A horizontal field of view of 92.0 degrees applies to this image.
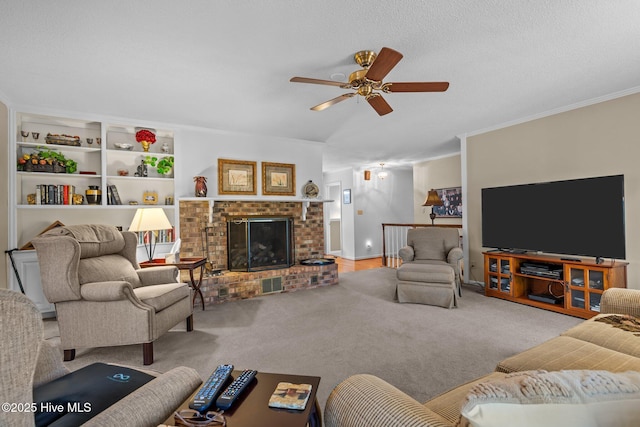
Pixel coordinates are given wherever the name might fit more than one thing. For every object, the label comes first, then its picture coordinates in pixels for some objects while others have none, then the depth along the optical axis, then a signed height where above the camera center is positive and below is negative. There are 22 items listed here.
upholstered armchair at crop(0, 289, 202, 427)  0.62 -0.31
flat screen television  3.12 -0.04
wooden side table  3.31 -0.49
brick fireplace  4.06 -0.46
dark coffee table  0.96 -0.64
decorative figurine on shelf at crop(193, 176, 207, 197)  4.13 +0.44
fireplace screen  4.38 -0.36
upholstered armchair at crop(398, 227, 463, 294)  4.25 -0.42
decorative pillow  0.58 -0.36
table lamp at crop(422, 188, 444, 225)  5.67 +0.29
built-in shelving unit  3.46 +0.51
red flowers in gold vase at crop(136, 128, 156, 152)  3.89 +1.05
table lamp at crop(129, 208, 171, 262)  3.27 +0.00
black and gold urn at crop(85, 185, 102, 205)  3.72 +0.31
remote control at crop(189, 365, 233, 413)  0.97 -0.59
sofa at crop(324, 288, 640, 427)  0.59 -0.56
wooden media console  3.11 -0.74
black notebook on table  0.97 -0.61
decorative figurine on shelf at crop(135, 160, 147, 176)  4.02 +0.66
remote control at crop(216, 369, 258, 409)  1.01 -0.60
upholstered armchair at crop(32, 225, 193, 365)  2.25 -0.62
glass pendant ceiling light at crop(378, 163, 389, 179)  7.41 +1.03
